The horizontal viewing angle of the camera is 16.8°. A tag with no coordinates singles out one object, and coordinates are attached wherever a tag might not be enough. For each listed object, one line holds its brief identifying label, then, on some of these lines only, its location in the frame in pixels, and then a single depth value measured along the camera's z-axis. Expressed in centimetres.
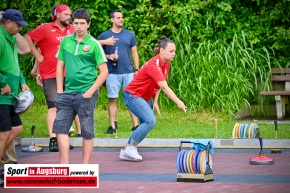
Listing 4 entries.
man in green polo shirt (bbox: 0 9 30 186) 1105
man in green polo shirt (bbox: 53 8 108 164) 1155
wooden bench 1889
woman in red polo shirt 1349
